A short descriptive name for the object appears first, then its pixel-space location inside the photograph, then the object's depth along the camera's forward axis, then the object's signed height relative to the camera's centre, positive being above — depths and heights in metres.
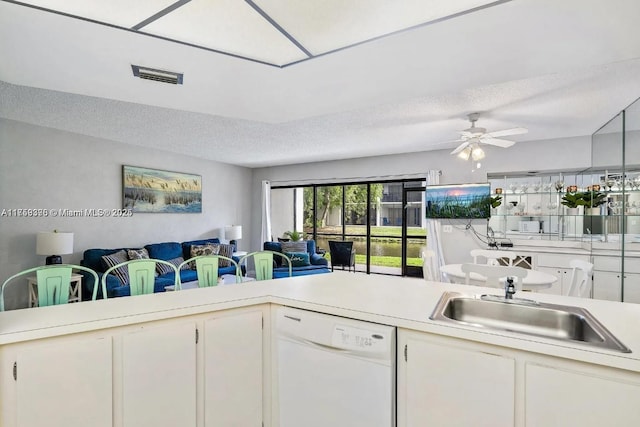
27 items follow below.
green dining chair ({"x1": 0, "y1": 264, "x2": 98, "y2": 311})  1.76 -0.39
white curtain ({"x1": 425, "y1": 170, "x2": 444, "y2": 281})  5.52 -0.45
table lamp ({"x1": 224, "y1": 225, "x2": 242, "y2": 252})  6.56 -0.42
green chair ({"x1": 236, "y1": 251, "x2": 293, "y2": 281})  2.62 -0.42
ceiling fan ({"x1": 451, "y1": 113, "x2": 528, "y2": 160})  3.44 +0.79
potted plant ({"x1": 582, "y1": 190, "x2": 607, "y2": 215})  3.11 +0.11
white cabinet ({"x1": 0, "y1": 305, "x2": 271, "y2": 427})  1.26 -0.71
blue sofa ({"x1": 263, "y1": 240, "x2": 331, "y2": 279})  5.51 -0.96
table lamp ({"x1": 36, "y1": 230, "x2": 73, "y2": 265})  3.81 -0.37
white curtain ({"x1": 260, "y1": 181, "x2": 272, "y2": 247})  7.50 -0.06
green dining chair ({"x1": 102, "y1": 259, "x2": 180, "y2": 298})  2.14 -0.42
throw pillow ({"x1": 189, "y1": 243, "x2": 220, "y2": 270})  5.71 -0.66
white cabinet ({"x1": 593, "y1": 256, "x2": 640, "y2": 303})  2.46 -0.54
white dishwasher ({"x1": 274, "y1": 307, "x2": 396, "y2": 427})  1.44 -0.74
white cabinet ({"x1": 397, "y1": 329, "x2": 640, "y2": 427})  1.10 -0.65
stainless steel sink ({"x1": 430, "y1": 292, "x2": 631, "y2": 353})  1.41 -0.50
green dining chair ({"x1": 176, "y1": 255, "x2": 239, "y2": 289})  2.42 -0.43
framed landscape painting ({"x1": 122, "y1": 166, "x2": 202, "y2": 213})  5.16 +0.36
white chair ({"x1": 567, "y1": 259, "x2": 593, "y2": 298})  2.74 -0.60
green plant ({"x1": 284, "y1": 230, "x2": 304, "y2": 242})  6.79 -0.49
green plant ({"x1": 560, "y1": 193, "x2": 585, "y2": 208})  4.50 +0.17
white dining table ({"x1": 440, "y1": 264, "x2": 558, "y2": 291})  3.00 -0.64
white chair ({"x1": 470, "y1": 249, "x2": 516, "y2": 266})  4.01 -0.52
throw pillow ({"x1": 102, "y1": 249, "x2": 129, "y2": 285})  4.32 -0.69
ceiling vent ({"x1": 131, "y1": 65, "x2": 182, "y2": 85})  1.65 +0.71
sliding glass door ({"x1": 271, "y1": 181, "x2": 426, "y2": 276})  6.29 -0.14
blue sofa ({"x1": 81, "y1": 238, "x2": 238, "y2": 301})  4.11 -0.75
